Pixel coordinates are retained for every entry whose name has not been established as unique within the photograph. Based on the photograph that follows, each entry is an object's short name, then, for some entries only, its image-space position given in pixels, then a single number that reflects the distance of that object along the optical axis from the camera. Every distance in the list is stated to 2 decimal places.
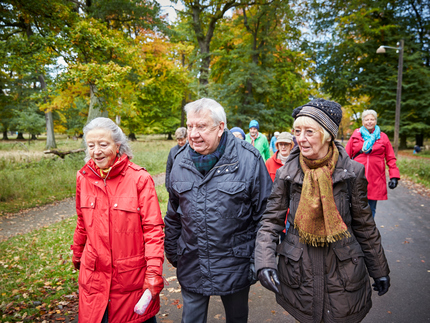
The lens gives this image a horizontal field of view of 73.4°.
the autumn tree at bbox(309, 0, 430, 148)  23.48
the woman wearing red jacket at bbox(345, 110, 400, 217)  5.01
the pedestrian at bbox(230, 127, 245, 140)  6.26
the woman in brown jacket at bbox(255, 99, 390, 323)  1.98
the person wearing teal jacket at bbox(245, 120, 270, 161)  7.78
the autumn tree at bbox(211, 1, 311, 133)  19.77
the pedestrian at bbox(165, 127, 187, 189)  5.97
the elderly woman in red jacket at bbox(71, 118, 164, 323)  2.28
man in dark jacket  2.26
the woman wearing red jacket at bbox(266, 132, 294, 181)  4.86
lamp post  16.25
